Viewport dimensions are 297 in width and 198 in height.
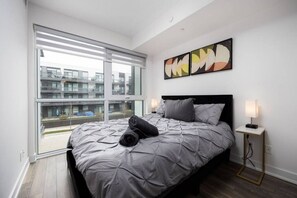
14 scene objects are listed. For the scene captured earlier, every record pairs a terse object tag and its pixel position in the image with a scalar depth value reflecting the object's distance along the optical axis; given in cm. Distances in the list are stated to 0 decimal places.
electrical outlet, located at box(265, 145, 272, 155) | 190
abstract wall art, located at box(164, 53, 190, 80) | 298
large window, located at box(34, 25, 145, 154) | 254
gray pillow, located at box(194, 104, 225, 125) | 208
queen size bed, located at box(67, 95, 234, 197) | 87
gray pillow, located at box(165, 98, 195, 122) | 225
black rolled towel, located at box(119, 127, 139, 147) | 121
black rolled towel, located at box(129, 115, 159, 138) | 140
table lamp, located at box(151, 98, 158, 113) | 366
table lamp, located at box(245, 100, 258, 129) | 187
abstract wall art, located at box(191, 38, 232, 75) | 231
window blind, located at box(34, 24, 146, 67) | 244
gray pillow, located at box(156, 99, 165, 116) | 285
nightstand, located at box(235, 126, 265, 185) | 171
